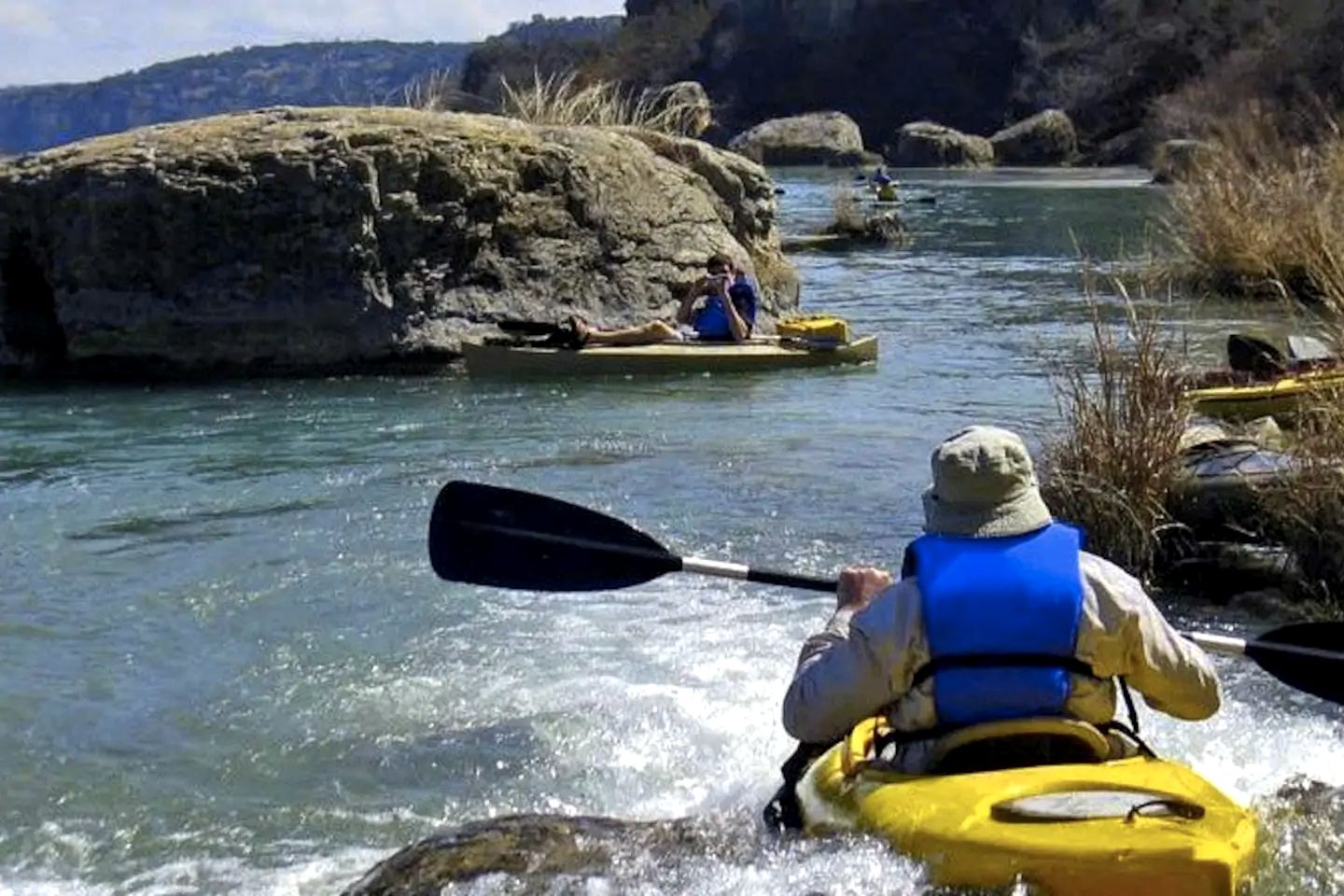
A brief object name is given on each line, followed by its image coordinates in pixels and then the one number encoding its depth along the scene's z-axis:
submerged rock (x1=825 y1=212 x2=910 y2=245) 31.94
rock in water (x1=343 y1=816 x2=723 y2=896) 4.95
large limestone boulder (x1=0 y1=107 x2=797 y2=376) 16.25
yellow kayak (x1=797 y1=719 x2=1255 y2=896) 3.99
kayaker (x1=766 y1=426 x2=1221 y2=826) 4.45
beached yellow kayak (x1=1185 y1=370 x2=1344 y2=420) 9.72
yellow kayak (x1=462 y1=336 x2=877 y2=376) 15.66
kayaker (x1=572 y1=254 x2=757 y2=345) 16.00
